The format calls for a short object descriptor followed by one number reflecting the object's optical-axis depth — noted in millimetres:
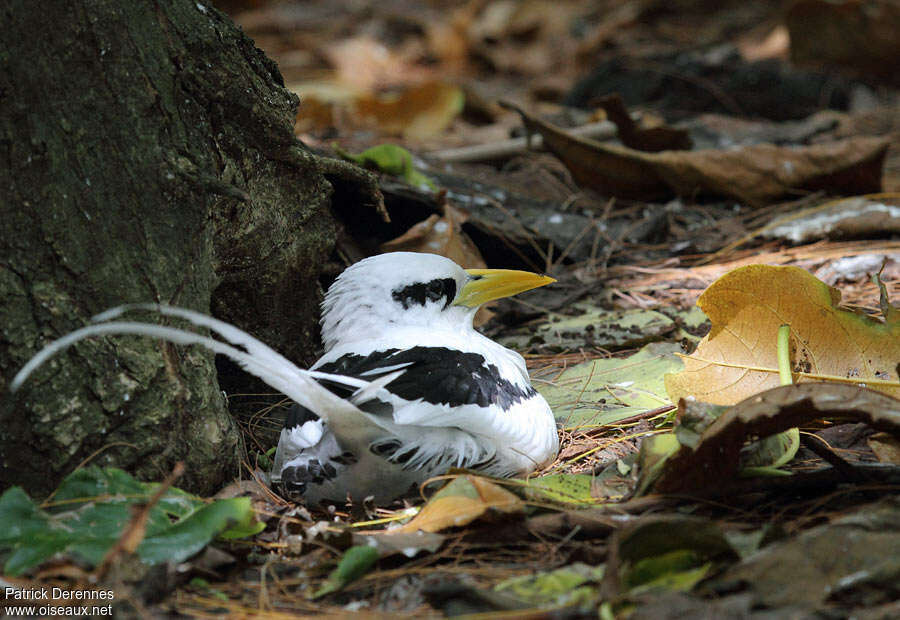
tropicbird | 4926
